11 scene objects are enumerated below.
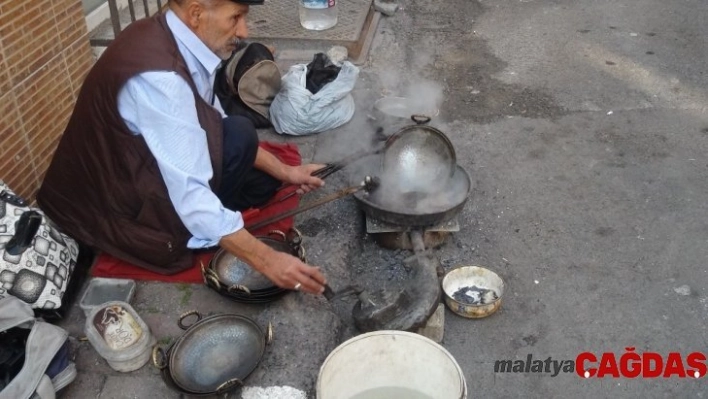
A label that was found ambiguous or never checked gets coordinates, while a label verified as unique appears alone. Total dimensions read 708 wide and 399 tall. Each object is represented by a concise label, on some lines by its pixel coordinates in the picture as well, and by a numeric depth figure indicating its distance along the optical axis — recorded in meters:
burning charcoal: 3.47
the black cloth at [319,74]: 4.94
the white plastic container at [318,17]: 6.37
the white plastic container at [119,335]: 2.70
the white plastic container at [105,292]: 3.07
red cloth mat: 3.29
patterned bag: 2.77
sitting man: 2.48
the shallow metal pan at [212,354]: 2.61
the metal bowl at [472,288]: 3.38
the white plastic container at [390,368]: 2.40
